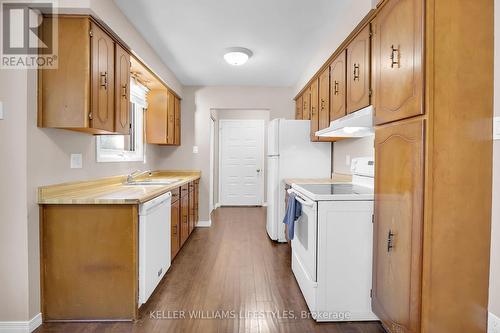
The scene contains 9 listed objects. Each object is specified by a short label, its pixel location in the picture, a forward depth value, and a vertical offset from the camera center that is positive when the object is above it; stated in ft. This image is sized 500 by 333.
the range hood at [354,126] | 6.53 +0.94
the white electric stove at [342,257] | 6.53 -2.24
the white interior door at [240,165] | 22.11 -0.33
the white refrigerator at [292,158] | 12.28 +0.15
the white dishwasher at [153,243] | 6.71 -2.22
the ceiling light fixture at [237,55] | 10.38 +4.03
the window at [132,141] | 9.36 +0.73
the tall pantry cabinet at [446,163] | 4.33 -0.01
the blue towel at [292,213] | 7.98 -1.52
